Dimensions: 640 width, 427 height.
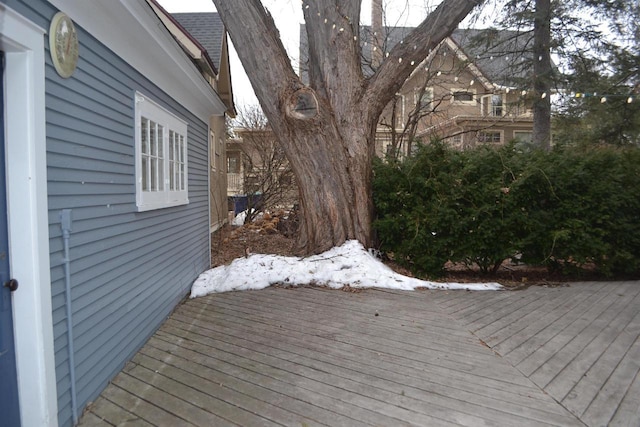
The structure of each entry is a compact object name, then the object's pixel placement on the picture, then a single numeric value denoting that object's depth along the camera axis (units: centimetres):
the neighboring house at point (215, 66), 891
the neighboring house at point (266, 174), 1185
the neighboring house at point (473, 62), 1037
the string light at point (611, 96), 927
